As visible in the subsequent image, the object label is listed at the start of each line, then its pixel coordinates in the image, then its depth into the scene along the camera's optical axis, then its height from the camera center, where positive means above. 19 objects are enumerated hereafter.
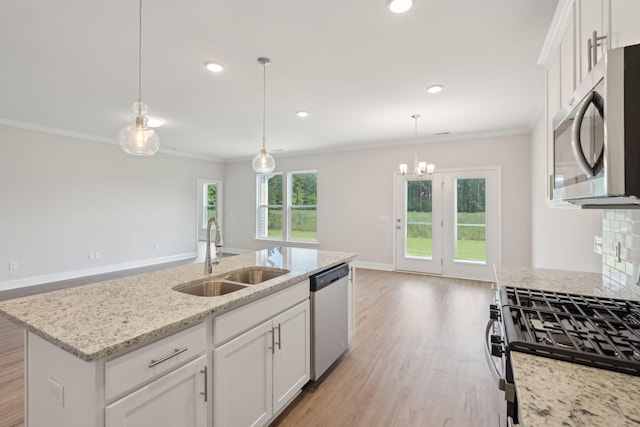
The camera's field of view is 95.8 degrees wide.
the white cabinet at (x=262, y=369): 1.39 -0.86
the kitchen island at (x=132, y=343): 0.98 -0.52
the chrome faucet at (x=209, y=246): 1.96 -0.22
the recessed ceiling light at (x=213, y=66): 2.69 +1.41
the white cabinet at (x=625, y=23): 0.85 +0.61
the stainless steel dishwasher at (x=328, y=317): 2.08 -0.80
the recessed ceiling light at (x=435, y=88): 3.21 +1.44
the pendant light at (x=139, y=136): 2.04 +0.56
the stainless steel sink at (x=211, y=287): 1.78 -0.46
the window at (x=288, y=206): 7.05 +0.22
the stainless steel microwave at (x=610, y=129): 0.67 +0.22
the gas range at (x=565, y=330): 0.86 -0.41
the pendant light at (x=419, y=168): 4.55 +0.77
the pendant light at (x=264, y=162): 2.98 +0.55
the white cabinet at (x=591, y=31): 1.05 +0.75
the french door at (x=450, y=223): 5.13 -0.15
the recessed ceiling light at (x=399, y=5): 1.86 +1.37
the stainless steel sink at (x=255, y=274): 2.11 -0.44
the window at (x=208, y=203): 8.23 +0.37
